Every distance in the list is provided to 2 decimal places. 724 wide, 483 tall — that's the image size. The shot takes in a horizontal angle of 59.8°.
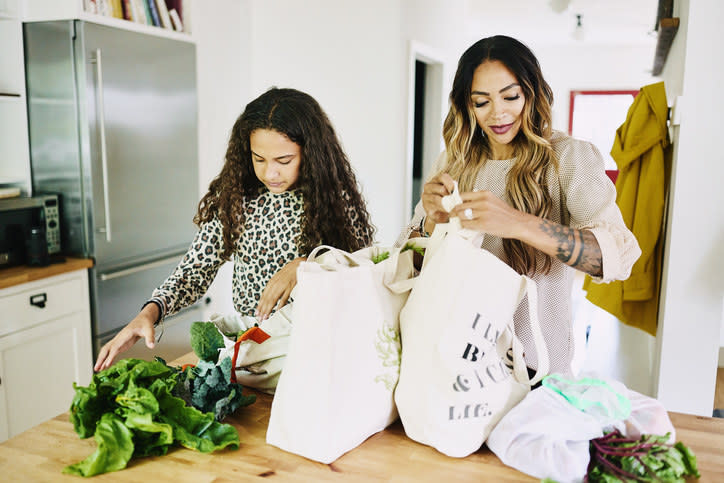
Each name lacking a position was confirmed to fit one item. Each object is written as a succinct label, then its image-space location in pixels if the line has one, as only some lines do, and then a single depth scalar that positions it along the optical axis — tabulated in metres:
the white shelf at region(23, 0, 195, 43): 2.59
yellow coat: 2.57
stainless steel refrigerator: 2.69
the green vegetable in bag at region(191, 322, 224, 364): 1.28
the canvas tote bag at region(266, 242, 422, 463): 1.01
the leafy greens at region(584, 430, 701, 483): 0.93
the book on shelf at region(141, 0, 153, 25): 3.04
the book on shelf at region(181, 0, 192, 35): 3.28
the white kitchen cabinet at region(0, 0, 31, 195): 2.72
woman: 1.23
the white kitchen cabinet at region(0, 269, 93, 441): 2.46
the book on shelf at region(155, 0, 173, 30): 3.13
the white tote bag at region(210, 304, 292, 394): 1.24
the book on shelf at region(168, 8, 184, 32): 3.21
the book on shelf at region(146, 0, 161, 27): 3.07
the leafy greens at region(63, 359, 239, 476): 1.02
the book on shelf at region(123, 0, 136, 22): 2.93
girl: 1.51
